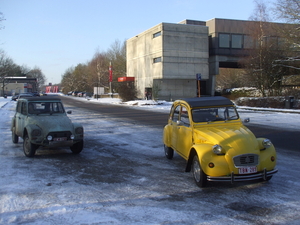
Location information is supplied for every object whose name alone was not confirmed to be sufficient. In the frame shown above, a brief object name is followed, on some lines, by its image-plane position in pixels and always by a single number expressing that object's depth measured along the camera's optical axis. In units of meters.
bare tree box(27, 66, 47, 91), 151.38
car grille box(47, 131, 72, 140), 8.15
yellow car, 5.20
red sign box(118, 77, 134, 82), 49.93
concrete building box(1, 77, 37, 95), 110.12
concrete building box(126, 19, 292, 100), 43.81
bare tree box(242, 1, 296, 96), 31.78
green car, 8.12
